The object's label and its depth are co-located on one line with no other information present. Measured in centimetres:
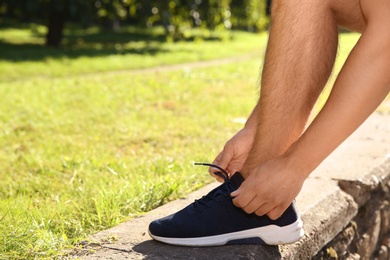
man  161
